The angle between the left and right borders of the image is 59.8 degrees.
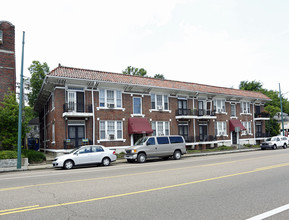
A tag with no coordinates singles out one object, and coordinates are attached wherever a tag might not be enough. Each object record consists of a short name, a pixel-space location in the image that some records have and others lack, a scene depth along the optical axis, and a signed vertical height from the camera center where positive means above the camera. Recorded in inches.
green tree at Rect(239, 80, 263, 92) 2416.0 +428.5
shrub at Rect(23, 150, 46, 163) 781.9 -67.6
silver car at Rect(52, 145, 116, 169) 652.7 -62.8
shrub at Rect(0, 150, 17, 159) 707.4 -54.3
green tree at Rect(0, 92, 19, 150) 778.8 +42.0
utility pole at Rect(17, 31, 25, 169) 676.1 -0.9
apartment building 904.3 +98.5
